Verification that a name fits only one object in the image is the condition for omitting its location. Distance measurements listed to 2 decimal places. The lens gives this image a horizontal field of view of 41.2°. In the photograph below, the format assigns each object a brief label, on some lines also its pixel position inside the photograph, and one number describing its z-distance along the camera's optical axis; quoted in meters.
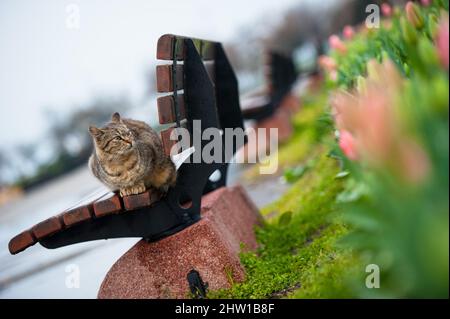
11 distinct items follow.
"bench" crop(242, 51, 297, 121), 9.24
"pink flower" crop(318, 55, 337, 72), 7.38
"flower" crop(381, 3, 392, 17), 6.32
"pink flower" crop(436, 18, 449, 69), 1.90
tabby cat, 3.78
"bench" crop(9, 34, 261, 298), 3.43
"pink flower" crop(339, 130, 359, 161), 2.38
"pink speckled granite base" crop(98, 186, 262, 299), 3.51
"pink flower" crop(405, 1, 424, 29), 3.47
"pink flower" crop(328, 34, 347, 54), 7.13
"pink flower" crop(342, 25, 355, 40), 7.08
